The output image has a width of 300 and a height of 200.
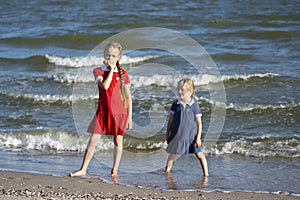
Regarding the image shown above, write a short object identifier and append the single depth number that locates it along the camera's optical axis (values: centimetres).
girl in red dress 1284
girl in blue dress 1336
